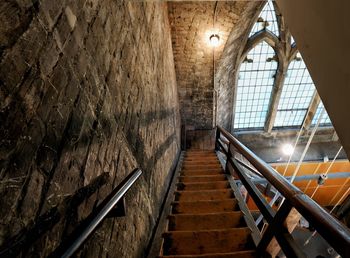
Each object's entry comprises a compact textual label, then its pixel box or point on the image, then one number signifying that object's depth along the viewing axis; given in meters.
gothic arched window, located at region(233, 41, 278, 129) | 9.90
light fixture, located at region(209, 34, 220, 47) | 6.52
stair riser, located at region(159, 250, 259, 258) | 2.04
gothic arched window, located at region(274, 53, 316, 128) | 10.16
